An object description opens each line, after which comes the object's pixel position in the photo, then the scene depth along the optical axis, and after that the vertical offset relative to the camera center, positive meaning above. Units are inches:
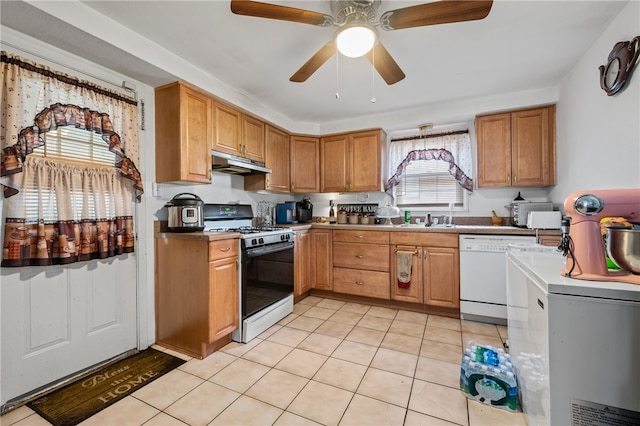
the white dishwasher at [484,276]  105.5 -26.3
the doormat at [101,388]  61.4 -45.1
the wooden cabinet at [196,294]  84.0 -26.4
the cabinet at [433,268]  113.5 -24.5
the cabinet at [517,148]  112.2 +27.1
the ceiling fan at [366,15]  53.4 +41.1
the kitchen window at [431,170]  135.9 +21.5
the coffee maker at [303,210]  153.3 +1.2
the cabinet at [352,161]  142.4 +27.6
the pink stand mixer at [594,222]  40.0 -1.9
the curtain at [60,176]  63.2 +10.4
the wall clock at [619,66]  62.9 +36.3
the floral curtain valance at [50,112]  62.6 +27.3
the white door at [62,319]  64.1 -28.6
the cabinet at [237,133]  104.5 +33.9
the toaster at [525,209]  107.7 +0.4
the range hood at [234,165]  104.1 +19.5
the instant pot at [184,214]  90.2 -0.3
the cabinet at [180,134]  90.0 +27.4
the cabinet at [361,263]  125.7 -24.8
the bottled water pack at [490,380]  61.6 -39.7
